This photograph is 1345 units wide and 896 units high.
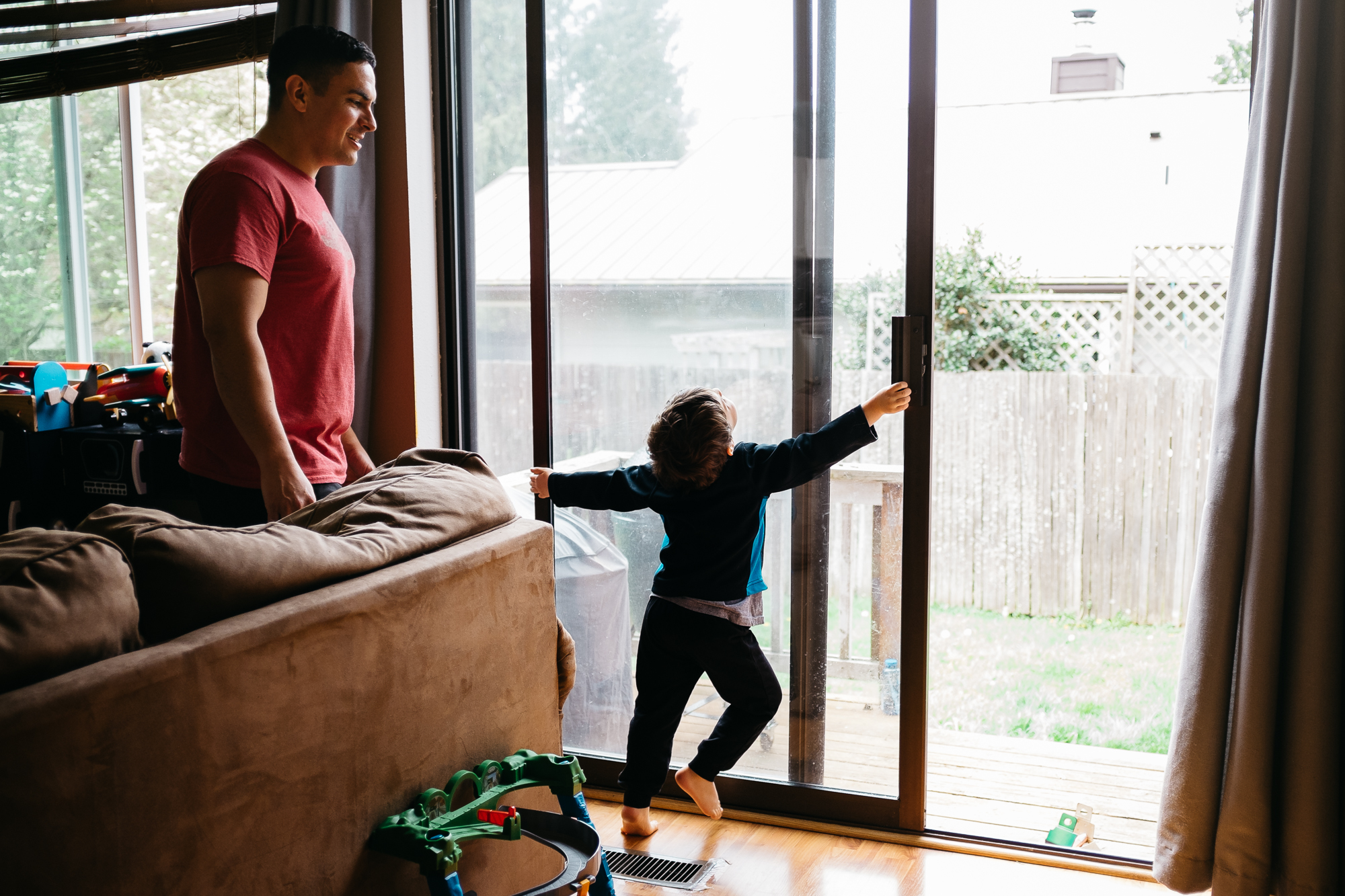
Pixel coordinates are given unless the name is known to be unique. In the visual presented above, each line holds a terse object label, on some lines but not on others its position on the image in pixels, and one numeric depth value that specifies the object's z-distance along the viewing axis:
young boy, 2.05
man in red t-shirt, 1.63
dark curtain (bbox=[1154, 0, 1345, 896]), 1.69
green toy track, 1.18
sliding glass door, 2.13
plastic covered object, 2.47
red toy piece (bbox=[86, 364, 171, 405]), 2.57
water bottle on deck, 2.21
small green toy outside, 2.15
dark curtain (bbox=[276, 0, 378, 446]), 2.33
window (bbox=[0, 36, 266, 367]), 3.21
